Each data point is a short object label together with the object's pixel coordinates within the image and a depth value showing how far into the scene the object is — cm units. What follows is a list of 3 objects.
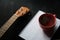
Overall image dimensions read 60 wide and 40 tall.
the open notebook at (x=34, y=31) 83
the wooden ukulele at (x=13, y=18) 84
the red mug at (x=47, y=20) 81
